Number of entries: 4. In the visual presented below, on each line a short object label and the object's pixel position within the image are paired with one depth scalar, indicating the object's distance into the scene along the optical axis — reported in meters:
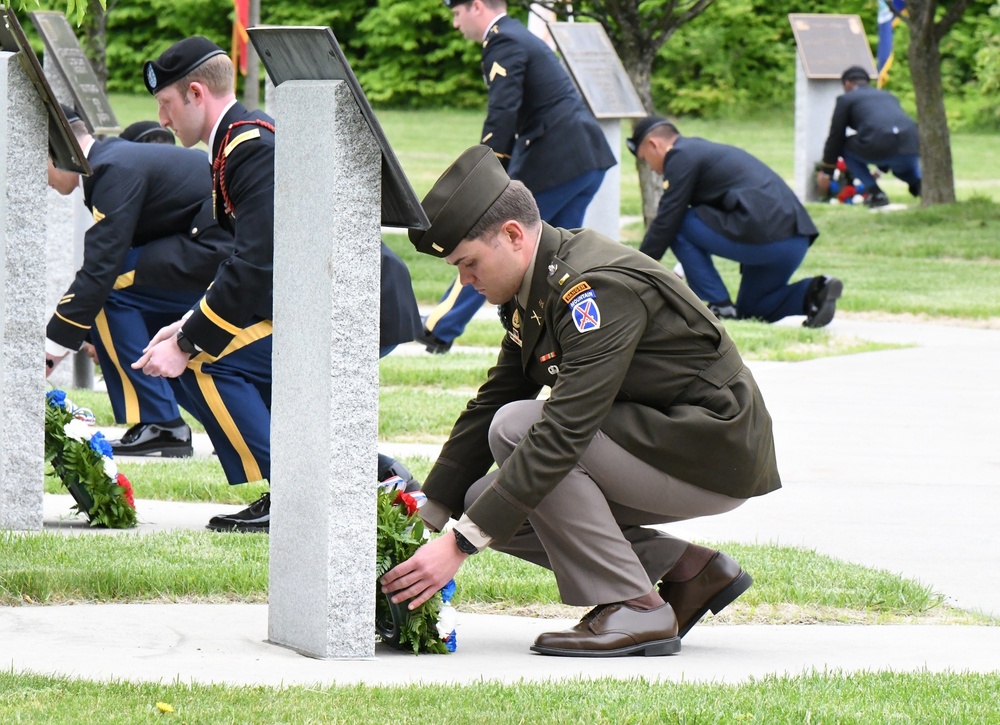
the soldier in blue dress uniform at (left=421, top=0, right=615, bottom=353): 19.50
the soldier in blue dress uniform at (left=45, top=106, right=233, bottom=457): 13.44
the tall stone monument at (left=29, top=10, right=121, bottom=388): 17.99
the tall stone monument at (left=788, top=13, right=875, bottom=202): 45.17
